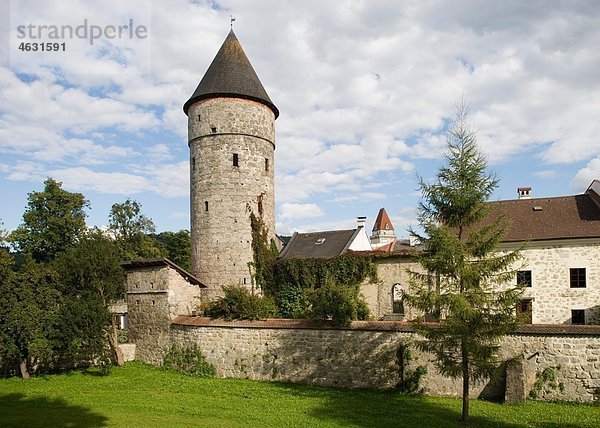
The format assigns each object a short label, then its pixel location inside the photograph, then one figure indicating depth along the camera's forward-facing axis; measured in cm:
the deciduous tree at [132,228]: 4406
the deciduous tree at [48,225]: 3578
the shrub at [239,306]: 1853
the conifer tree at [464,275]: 1173
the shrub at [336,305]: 1678
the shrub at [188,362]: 1902
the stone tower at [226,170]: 2380
